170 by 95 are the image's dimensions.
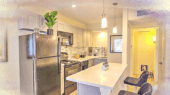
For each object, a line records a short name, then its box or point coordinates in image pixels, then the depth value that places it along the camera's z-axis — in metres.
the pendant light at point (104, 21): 1.51
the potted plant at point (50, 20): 2.18
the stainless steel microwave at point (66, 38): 2.76
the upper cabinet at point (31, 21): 1.90
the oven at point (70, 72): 2.57
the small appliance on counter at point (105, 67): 1.79
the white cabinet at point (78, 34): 2.83
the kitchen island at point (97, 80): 1.14
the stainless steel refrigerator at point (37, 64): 1.78
